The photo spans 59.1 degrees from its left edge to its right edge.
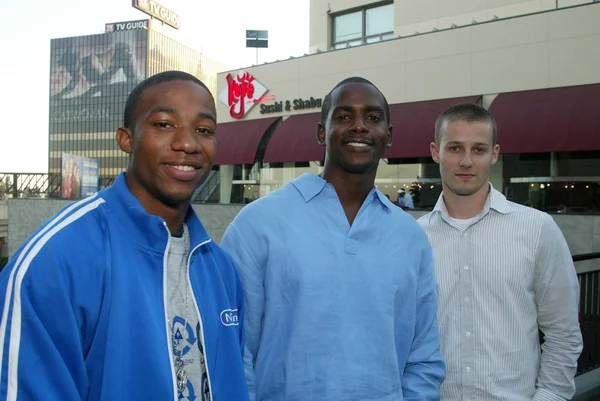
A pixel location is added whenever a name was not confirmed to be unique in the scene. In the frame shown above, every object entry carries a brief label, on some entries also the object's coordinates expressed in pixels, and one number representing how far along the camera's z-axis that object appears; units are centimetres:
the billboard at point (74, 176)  3134
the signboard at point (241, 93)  2173
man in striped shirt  269
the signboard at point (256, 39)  2467
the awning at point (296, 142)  1856
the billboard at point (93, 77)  12269
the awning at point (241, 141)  2072
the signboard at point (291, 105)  1997
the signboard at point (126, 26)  12494
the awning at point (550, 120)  1323
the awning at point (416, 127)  1595
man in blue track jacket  137
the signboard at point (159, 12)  11599
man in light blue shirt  214
